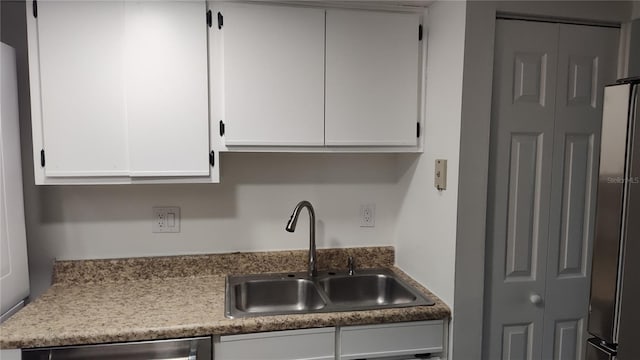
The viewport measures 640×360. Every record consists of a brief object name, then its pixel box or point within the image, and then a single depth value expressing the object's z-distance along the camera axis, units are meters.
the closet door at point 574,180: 1.55
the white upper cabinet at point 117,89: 1.54
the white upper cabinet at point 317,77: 1.64
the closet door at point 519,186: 1.52
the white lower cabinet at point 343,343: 1.45
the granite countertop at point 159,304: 1.38
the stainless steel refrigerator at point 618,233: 0.95
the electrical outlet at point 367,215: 2.10
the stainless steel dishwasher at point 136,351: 1.35
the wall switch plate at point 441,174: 1.58
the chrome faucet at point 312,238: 1.86
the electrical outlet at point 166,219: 1.91
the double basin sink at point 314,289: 1.85
